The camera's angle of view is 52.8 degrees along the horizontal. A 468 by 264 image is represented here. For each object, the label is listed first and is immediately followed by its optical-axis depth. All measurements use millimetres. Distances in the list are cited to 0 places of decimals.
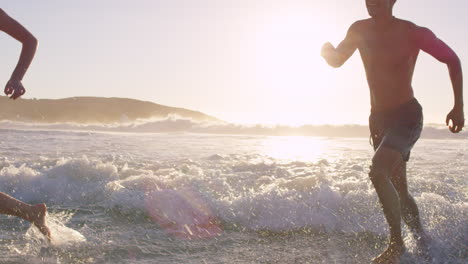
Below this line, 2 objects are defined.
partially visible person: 3119
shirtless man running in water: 3316
